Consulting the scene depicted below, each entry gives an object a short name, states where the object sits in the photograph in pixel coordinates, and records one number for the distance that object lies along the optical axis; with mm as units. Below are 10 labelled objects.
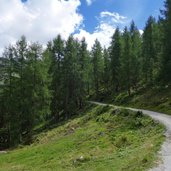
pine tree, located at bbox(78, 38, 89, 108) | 39645
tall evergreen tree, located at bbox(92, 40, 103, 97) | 48227
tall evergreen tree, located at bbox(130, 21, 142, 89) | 40087
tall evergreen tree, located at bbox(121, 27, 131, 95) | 39671
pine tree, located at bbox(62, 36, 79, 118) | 37876
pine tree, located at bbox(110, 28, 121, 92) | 46592
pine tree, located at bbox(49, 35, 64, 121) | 38004
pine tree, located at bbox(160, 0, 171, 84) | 29777
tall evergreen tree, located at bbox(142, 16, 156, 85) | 40119
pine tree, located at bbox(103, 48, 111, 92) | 50351
